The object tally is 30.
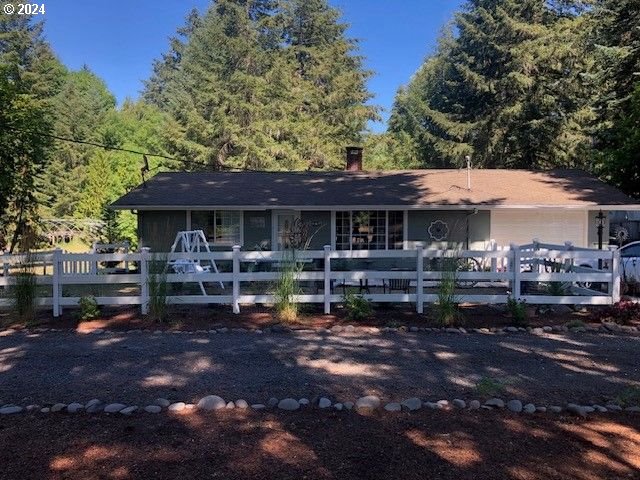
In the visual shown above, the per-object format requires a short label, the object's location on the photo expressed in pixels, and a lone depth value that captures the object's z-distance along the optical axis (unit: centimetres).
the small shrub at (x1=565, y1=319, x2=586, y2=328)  762
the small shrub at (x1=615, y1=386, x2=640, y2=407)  436
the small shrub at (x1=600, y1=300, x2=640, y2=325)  786
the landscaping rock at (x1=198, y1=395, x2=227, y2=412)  422
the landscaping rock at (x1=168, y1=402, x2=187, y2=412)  417
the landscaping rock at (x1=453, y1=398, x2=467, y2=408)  429
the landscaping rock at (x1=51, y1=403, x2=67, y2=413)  419
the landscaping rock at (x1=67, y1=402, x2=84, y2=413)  417
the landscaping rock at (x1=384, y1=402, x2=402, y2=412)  419
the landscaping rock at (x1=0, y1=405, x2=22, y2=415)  412
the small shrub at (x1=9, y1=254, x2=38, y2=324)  804
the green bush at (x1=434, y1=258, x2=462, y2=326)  775
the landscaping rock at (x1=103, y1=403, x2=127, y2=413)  415
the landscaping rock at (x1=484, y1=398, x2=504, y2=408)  429
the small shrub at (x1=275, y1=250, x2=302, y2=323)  796
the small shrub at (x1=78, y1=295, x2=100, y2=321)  803
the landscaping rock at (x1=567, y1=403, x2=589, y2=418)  411
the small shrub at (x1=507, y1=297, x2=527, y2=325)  786
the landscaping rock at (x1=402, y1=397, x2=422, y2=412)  422
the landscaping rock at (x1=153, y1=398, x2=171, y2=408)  426
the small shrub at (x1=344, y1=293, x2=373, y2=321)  805
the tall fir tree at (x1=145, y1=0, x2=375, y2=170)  2823
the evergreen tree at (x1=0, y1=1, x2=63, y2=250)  1383
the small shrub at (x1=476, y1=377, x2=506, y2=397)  459
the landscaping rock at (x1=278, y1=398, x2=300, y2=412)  423
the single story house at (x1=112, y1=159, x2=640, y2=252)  1401
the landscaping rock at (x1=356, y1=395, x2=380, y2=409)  420
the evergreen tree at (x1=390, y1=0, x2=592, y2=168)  2464
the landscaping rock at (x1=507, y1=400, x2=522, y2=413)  419
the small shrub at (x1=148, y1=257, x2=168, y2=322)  796
